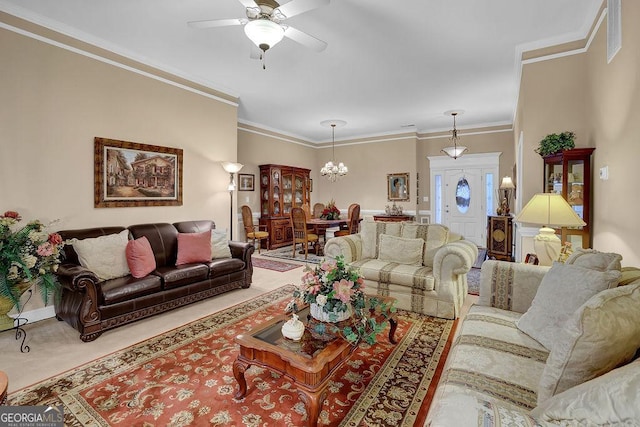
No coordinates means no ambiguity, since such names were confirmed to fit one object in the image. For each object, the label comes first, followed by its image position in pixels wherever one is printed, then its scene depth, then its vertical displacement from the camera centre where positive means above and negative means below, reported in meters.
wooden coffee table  1.61 -0.84
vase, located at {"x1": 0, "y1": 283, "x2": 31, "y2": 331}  2.59 -0.84
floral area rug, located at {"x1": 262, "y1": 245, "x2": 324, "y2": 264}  6.15 -1.00
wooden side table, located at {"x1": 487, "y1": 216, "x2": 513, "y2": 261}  5.39 -0.54
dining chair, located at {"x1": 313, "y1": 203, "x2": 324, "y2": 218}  8.73 -0.01
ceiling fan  2.28 +1.50
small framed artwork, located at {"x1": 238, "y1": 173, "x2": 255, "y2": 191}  6.97 +0.64
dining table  6.62 -0.36
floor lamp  5.12 +0.52
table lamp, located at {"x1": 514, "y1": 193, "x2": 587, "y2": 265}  2.50 -0.06
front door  7.54 +0.12
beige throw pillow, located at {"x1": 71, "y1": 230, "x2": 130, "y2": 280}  3.00 -0.47
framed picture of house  3.69 +0.46
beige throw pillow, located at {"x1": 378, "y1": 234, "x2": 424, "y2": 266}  3.67 -0.51
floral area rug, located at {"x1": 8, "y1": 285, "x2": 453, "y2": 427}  1.78 -1.20
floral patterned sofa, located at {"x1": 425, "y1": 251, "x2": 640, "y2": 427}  0.88 -0.59
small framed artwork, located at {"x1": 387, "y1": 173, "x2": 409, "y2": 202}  8.06 +0.58
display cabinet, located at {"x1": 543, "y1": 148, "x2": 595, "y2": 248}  3.14 +0.26
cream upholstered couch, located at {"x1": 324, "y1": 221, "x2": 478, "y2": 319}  3.17 -0.62
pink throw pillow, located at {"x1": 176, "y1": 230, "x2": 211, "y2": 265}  3.75 -0.49
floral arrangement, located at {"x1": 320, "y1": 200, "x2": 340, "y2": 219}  7.23 -0.10
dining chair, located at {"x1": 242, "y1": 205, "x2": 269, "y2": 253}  6.61 -0.36
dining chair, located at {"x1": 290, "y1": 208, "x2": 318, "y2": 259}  6.26 -0.42
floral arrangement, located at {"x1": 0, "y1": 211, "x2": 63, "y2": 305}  2.57 -0.42
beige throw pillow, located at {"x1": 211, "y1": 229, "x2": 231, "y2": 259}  4.07 -0.49
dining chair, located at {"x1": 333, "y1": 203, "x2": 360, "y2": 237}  6.81 -0.33
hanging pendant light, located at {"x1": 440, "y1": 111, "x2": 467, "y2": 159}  6.57 +1.27
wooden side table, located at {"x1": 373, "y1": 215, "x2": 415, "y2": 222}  7.75 -0.24
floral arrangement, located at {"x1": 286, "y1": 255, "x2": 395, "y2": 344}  1.92 -0.59
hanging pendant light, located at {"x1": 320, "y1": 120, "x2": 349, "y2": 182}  7.24 +1.03
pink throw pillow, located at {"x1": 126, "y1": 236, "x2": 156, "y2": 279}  3.23 -0.54
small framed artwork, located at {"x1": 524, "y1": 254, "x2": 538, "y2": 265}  3.05 -0.51
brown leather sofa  2.71 -0.79
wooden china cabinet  7.35 +0.24
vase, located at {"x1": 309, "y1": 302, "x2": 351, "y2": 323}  2.01 -0.70
